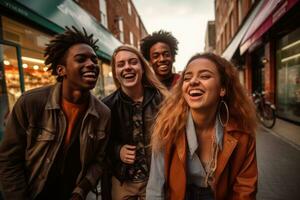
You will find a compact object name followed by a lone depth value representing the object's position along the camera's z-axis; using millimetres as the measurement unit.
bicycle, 8047
